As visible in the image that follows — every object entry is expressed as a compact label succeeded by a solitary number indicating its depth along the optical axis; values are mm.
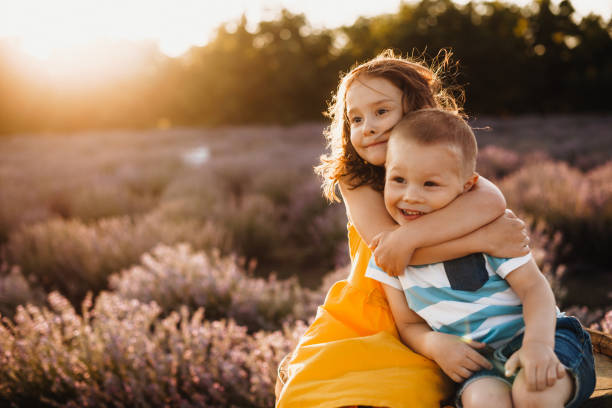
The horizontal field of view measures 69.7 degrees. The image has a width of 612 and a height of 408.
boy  1233
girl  1366
